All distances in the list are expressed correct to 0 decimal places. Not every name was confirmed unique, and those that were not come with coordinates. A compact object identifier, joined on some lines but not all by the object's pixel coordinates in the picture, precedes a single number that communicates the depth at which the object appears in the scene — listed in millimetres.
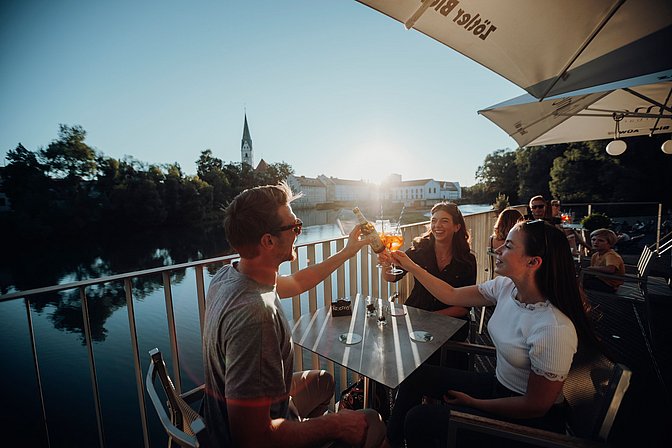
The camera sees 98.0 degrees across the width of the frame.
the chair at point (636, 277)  2986
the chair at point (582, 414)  977
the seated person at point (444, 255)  2596
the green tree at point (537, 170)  27797
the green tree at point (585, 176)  20500
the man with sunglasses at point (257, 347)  909
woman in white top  1236
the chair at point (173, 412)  755
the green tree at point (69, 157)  36062
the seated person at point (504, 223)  3590
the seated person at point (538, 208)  4949
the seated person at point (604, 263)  3350
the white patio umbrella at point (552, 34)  1638
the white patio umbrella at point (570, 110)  3492
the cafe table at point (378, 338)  1434
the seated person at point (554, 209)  5371
